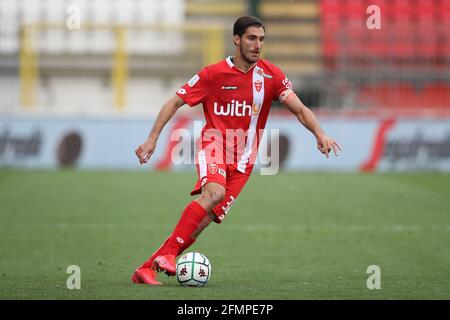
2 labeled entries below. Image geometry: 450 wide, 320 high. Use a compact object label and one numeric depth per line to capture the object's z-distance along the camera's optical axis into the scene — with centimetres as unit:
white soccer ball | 1545
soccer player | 1584
